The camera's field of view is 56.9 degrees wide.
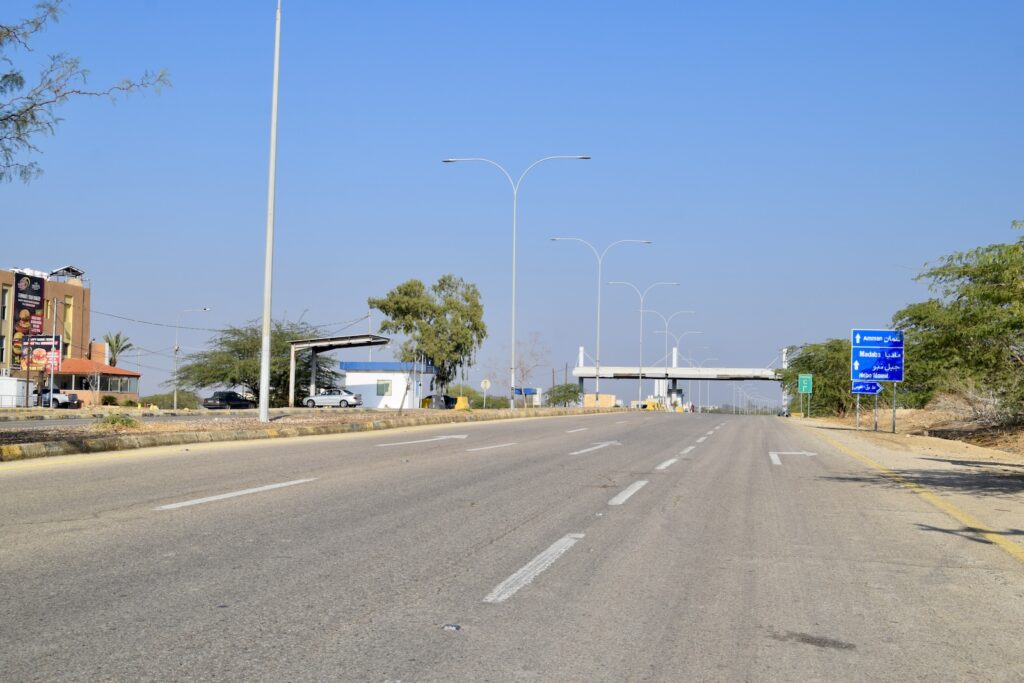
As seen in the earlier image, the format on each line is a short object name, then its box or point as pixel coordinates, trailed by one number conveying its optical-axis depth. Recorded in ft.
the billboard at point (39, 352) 216.33
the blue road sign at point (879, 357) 122.72
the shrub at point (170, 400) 294.46
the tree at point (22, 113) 45.96
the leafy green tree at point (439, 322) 273.33
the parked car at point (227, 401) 223.51
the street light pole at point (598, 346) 198.44
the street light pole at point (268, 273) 76.33
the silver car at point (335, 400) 218.18
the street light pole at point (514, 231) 139.54
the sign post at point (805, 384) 233.96
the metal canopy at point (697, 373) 415.23
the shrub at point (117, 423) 66.20
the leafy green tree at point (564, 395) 454.40
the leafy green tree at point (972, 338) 77.32
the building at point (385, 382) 249.75
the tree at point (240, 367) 246.27
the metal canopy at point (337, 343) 201.67
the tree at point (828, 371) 236.22
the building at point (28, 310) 240.73
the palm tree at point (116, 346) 336.70
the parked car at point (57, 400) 216.74
